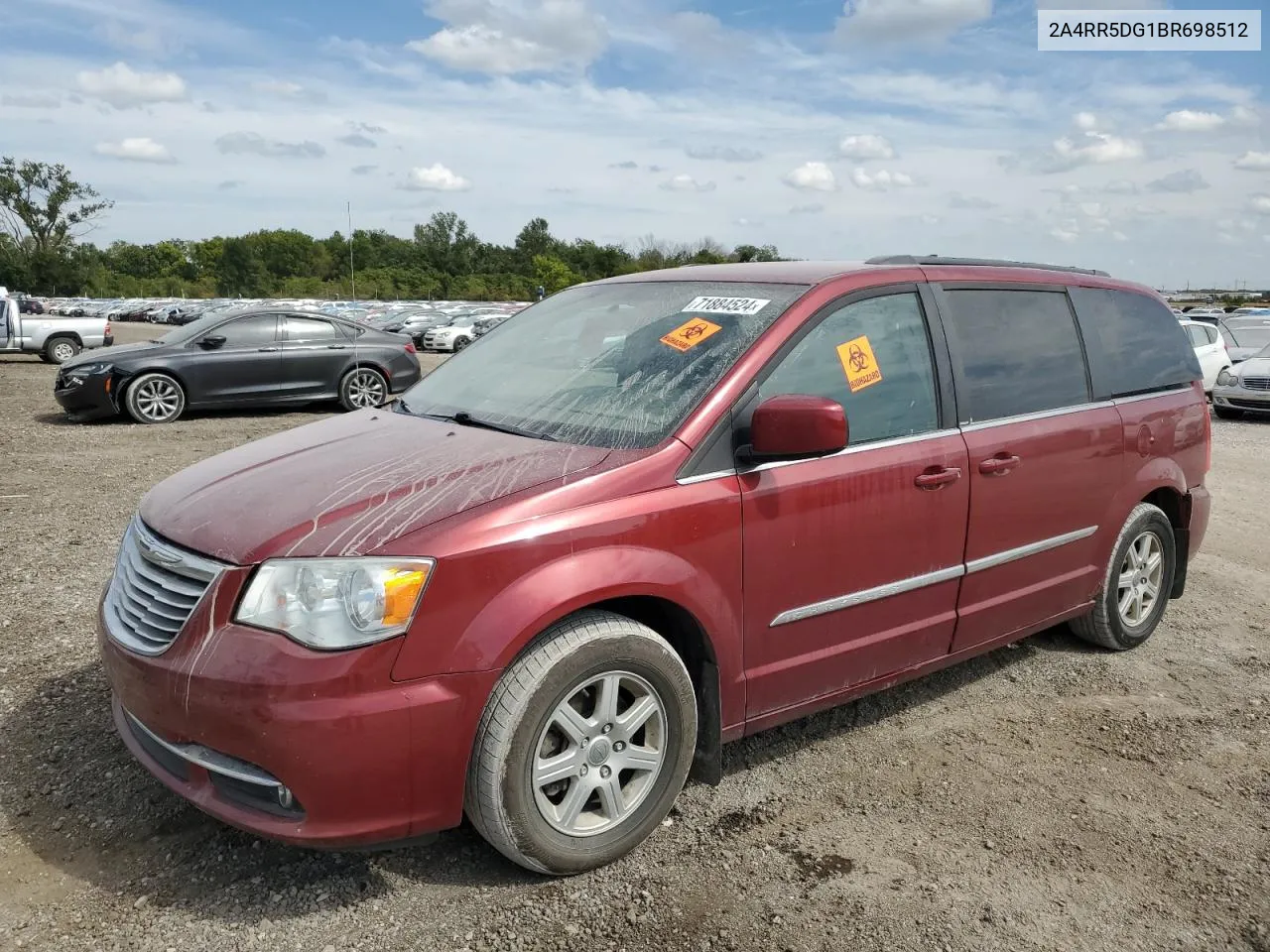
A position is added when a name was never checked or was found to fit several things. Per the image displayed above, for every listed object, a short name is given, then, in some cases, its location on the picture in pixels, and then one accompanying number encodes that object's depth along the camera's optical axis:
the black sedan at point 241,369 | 11.96
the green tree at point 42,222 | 80.50
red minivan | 2.48
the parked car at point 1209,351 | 15.80
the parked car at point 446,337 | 32.94
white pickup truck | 20.75
